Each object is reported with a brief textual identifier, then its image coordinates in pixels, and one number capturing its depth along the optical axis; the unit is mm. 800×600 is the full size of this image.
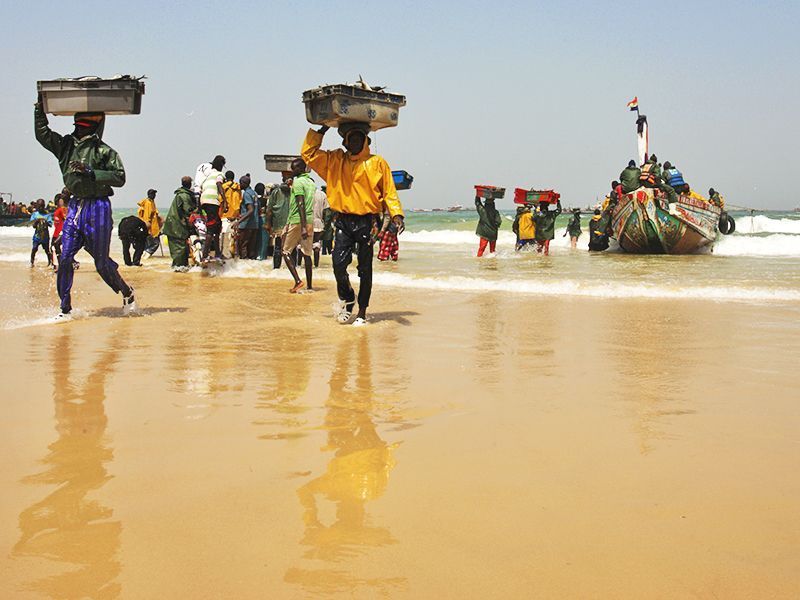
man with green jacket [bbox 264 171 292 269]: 12530
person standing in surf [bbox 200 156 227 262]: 12641
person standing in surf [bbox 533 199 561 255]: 19875
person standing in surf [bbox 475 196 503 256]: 17891
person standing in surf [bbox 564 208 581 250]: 24612
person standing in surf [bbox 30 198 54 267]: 14922
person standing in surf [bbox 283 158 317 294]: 9664
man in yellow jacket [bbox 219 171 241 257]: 14508
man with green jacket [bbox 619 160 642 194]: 21453
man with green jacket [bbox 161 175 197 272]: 13492
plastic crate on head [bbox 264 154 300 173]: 12874
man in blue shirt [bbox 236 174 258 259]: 14810
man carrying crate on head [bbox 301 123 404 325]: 6684
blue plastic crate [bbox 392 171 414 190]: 12938
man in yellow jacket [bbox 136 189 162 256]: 17141
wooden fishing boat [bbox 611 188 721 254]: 20422
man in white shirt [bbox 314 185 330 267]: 11227
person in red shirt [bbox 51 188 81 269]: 13016
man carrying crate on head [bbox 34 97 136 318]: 6695
